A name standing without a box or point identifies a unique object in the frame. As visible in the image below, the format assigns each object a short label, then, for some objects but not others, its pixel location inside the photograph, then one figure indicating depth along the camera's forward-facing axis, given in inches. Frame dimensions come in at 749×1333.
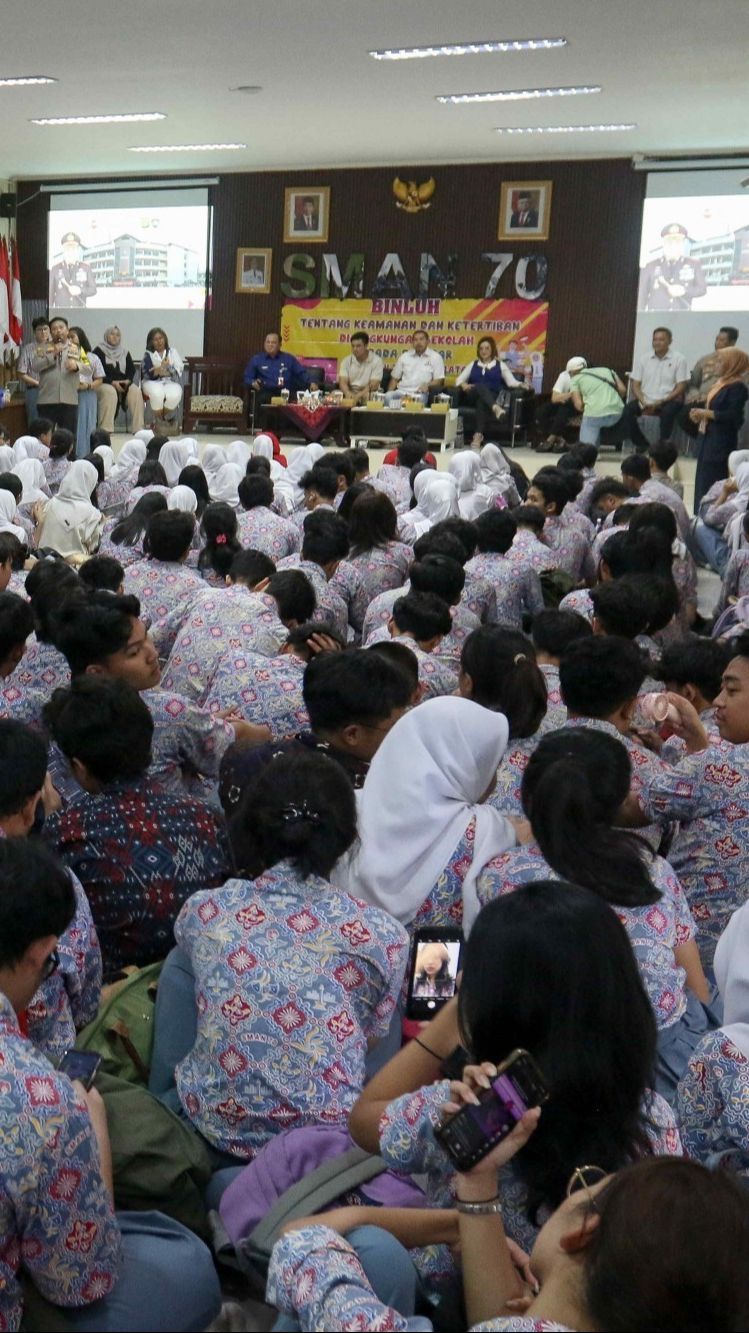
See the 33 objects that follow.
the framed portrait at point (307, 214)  577.3
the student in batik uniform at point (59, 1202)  53.8
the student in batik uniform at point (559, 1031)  52.2
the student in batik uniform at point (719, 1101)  67.7
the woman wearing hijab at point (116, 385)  537.3
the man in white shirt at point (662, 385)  488.4
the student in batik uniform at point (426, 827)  89.3
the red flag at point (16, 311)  610.5
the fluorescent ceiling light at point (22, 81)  375.6
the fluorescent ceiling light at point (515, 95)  380.5
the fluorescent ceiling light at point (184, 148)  512.7
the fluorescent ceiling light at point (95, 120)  438.0
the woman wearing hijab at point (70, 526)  260.5
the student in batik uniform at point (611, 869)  77.0
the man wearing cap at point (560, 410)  510.3
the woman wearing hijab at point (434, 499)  278.7
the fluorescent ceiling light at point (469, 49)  316.8
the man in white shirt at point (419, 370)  531.5
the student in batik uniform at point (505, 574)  206.1
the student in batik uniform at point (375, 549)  207.5
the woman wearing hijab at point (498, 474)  327.0
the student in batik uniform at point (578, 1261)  38.2
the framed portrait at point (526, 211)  541.0
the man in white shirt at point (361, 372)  542.6
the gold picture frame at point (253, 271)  597.3
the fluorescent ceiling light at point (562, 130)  451.8
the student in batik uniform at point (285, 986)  69.3
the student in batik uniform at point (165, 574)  180.7
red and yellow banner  555.5
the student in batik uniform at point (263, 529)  231.3
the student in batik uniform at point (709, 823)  107.3
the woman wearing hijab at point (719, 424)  384.8
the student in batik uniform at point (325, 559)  192.4
